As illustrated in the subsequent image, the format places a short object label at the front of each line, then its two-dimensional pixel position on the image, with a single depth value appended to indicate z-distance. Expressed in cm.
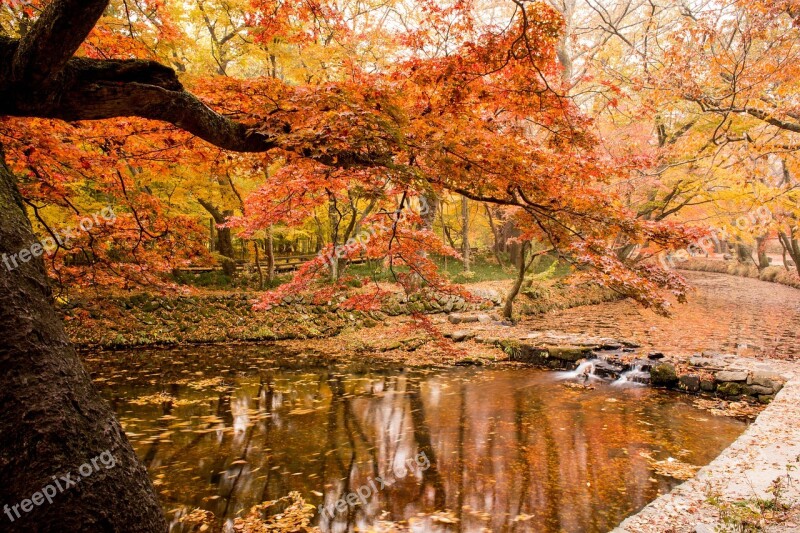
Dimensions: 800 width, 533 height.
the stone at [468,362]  949
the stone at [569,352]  908
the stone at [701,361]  802
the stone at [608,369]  834
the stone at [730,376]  721
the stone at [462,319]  1330
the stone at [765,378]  690
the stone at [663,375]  770
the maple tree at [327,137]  241
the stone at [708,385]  734
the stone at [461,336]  1109
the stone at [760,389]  683
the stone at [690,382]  741
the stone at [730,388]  708
